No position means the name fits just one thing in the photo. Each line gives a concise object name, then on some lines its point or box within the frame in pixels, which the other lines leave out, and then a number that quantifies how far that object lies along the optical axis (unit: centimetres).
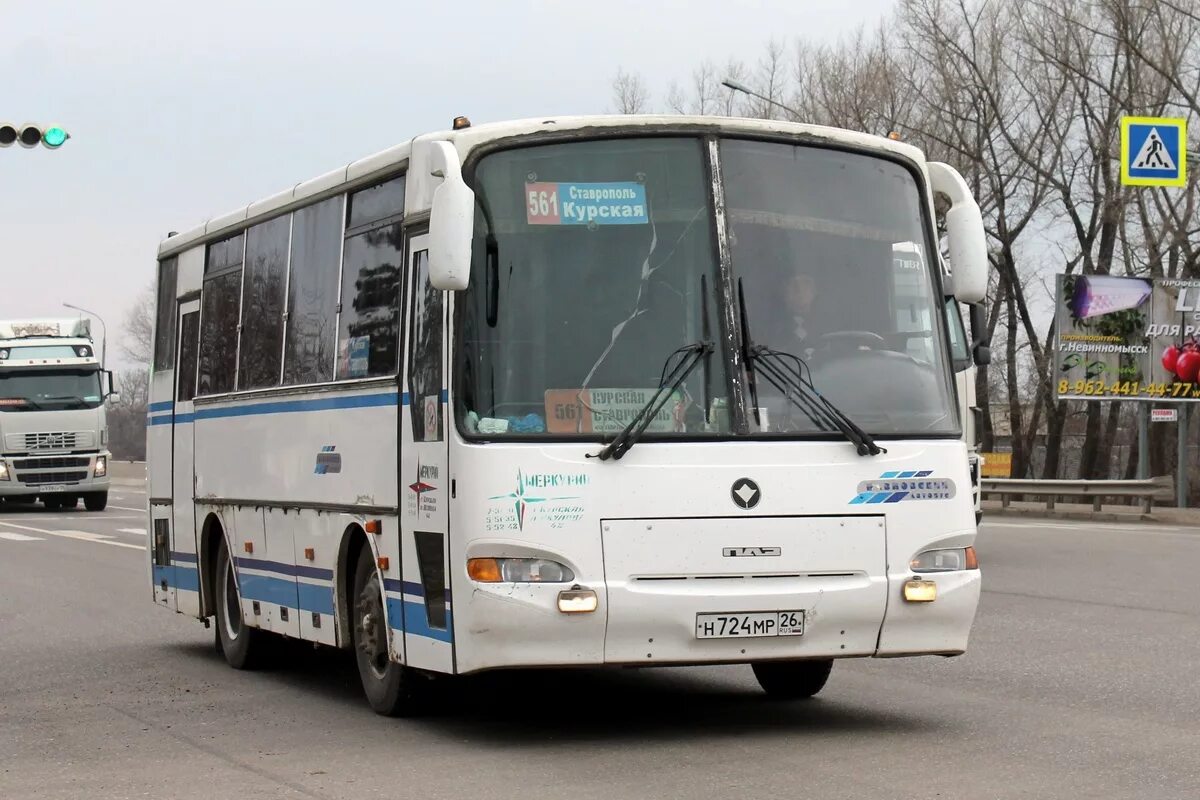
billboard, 3916
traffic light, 2744
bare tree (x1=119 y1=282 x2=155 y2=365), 12425
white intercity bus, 864
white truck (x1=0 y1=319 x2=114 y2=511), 4062
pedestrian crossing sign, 2738
